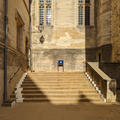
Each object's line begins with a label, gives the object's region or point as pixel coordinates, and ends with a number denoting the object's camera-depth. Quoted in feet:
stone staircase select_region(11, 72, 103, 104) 22.93
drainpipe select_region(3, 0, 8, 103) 21.02
